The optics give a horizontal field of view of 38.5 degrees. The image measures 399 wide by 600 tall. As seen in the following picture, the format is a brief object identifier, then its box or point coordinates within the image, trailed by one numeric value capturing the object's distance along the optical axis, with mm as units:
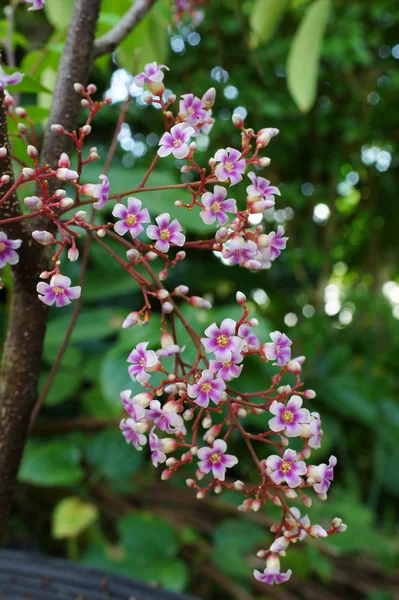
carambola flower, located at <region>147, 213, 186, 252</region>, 307
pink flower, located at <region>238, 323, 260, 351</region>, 367
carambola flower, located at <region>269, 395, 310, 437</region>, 310
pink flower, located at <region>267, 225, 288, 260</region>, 335
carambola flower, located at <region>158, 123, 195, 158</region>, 297
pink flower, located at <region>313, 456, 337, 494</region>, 314
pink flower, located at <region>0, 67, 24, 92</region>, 282
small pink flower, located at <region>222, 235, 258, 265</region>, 312
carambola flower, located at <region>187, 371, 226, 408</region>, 293
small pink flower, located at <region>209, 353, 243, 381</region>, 292
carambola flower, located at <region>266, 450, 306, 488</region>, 307
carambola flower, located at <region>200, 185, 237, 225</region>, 305
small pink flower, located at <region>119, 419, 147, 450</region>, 341
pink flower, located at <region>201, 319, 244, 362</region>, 288
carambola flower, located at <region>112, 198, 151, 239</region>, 292
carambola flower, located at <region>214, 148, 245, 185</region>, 301
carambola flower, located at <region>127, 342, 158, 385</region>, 308
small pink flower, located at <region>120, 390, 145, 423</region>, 301
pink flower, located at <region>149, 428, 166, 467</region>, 325
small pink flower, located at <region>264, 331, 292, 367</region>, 323
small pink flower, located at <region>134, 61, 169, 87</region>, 340
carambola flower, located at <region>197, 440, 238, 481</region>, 320
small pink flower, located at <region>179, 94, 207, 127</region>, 324
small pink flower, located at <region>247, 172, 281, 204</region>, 319
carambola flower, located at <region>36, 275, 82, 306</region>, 291
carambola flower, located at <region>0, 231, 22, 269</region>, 296
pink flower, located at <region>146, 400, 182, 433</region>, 306
